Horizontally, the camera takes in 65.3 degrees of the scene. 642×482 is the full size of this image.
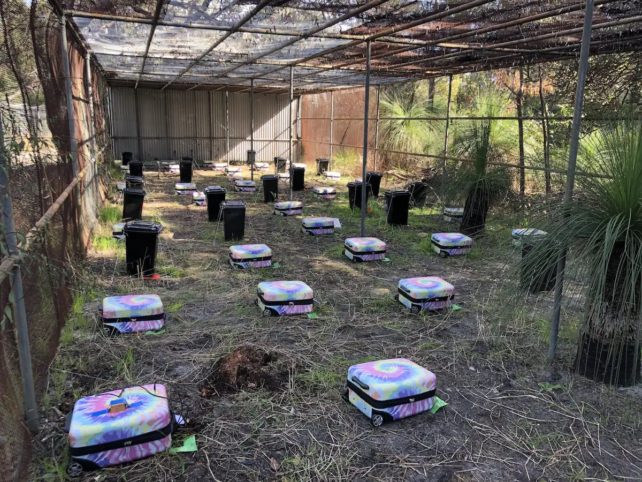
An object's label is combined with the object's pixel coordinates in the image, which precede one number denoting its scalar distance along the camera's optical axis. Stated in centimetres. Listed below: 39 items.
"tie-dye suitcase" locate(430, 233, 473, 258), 608
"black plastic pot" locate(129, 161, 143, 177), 1211
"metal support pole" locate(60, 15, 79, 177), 502
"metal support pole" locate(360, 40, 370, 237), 623
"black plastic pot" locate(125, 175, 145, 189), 927
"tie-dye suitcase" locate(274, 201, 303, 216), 859
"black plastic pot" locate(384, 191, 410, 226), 760
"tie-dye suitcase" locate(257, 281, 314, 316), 408
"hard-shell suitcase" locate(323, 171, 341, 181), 1320
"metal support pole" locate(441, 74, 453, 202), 711
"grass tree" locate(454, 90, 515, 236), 654
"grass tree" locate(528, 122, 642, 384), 265
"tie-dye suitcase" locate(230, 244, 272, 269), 536
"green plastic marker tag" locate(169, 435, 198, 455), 237
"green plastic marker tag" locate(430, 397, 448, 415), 280
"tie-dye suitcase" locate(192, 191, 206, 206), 927
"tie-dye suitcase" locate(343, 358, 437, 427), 263
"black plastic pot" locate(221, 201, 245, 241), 654
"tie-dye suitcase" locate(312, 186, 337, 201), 1042
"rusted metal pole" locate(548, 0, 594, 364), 284
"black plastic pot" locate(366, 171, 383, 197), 1008
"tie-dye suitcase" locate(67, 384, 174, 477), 217
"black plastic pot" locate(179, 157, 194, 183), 1196
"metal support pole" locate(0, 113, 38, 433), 202
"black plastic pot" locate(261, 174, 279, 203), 974
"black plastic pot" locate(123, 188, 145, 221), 721
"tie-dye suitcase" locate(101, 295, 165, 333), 358
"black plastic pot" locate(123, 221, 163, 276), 485
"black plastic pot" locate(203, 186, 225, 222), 775
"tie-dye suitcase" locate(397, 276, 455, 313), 422
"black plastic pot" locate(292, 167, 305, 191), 1151
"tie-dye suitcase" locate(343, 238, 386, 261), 577
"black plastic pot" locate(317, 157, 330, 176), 1459
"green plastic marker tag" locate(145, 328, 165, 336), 367
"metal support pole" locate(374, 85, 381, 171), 1109
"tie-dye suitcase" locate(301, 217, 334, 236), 709
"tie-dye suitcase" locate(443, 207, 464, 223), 791
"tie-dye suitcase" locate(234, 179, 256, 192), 1091
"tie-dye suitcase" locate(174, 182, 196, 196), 1077
